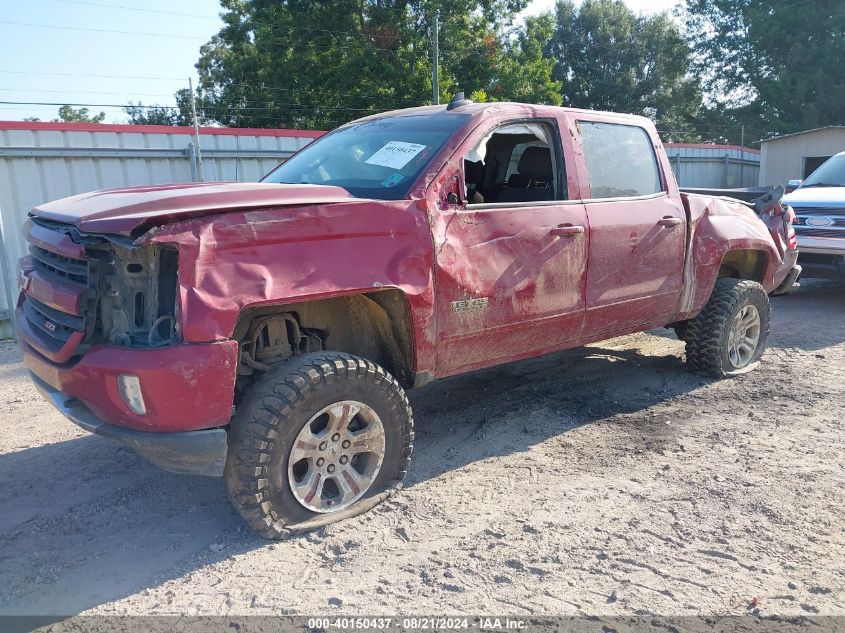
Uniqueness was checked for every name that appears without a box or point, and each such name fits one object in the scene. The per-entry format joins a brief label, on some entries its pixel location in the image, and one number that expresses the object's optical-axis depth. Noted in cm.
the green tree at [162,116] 3453
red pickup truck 297
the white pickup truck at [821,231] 876
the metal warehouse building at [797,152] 2005
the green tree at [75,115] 5381
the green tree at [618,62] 4250
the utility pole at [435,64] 1942
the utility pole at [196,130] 1022
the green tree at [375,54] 2416
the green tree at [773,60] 3488
